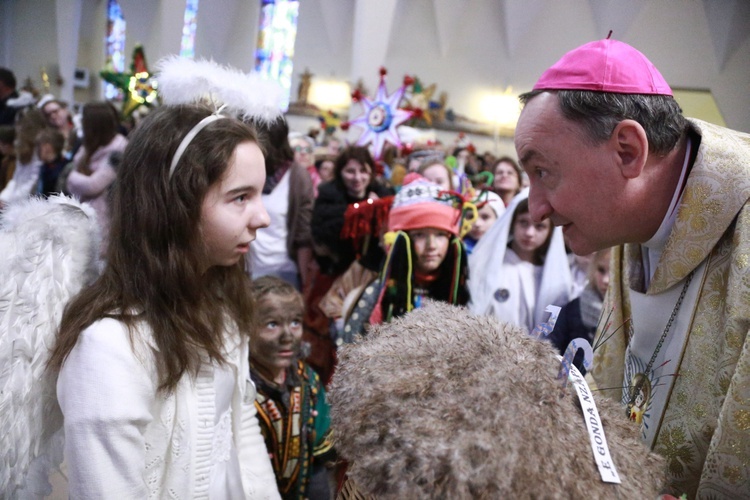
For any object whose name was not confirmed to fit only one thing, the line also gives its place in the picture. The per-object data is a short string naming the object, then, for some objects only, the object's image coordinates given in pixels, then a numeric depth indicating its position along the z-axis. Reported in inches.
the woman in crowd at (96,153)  158.6
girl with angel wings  51.1
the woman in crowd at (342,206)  163.2
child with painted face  93.4
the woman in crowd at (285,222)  157.6
